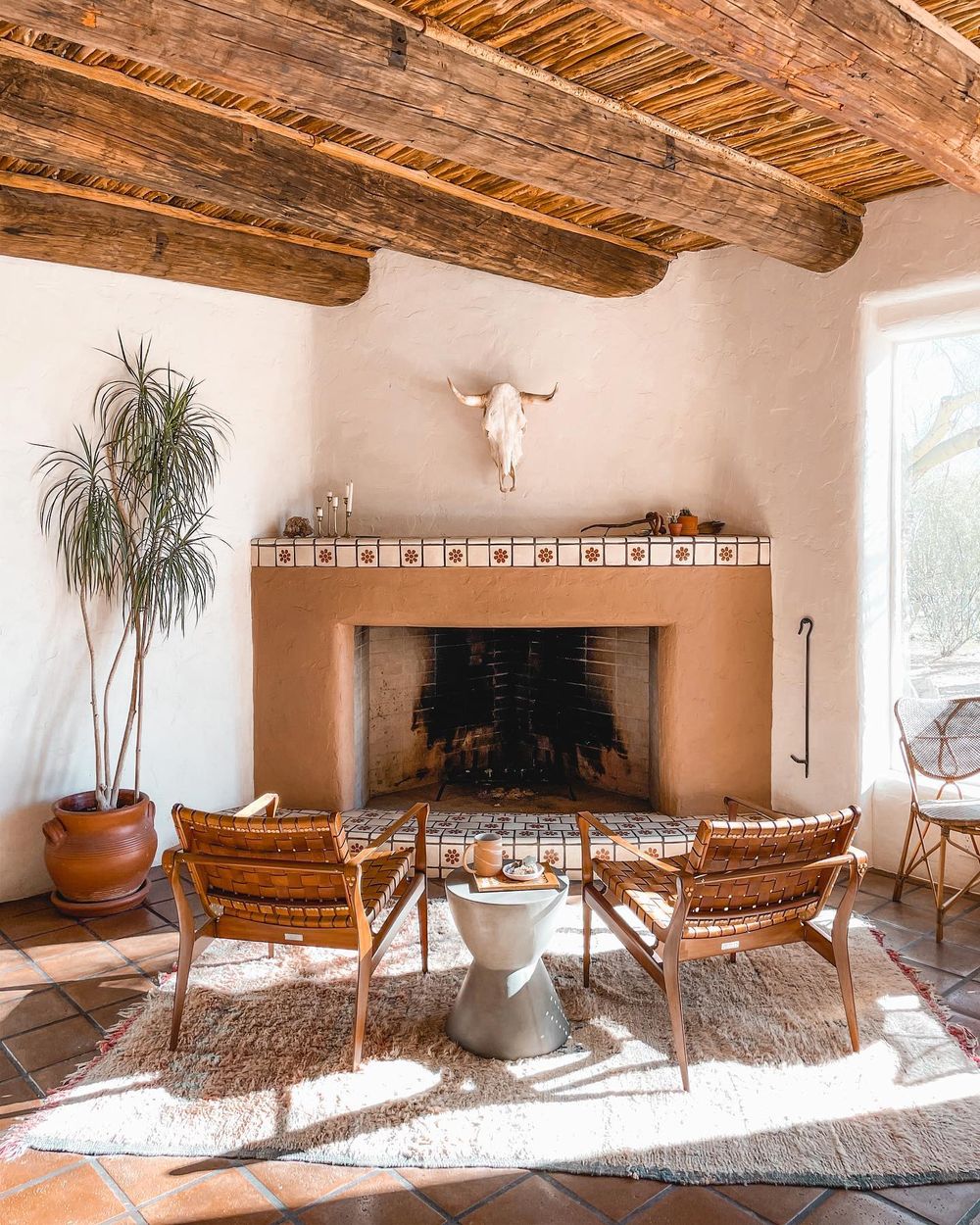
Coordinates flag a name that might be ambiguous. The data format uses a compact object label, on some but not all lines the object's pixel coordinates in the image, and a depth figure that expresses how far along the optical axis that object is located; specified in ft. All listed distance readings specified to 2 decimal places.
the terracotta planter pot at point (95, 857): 12.14
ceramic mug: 9.30
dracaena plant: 12.81
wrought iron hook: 13.89
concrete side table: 8.66
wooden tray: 8.93
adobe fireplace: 14.21
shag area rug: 7.38
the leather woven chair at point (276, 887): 8.43
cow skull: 14.57
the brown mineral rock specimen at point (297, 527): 15.14
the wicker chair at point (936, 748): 12.31
